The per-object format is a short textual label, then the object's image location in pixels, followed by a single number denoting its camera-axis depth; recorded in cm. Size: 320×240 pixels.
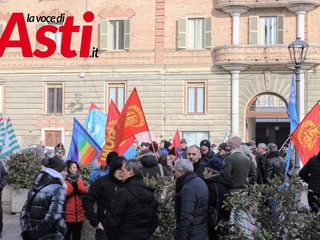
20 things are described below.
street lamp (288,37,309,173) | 1728
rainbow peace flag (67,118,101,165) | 1423
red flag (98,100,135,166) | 1245
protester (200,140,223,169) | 1252
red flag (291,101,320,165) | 1440
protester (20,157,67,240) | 747
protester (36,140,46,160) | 1926
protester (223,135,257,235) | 1069
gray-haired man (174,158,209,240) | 774
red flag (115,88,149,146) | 1321
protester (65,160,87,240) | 984
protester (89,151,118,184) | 1055
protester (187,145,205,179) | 991
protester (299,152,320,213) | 1063
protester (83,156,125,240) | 882
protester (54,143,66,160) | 1458
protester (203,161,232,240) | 816
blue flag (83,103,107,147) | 2066
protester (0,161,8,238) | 1267
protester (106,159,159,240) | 732
